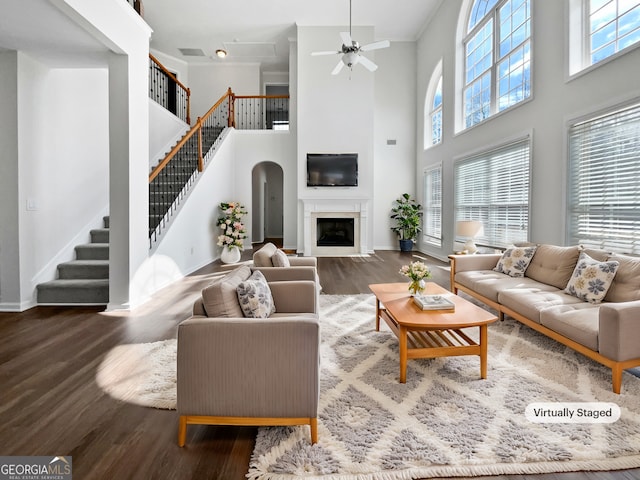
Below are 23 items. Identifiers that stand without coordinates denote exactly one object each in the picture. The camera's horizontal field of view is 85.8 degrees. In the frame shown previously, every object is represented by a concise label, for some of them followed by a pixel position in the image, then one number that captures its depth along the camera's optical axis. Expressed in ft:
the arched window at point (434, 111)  27.14
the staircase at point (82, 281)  13.85
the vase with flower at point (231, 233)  23.73
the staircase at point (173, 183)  19.32
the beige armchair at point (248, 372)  5.44
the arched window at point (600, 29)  10.88
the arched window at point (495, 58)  16.25
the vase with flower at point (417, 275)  9.79
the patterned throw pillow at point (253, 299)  6.58
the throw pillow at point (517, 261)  13.05
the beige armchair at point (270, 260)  10.86
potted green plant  29.50
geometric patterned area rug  5.15
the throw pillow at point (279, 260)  10.97
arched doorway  39.96
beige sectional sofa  7.11
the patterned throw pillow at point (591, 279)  9.39
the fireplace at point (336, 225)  28.48
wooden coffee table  7.63
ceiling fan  16.07
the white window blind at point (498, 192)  16.19
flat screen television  28.19
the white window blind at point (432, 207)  26.62
